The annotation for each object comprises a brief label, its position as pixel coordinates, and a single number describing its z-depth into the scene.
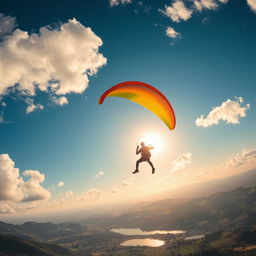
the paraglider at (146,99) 18.58
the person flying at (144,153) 18.58
